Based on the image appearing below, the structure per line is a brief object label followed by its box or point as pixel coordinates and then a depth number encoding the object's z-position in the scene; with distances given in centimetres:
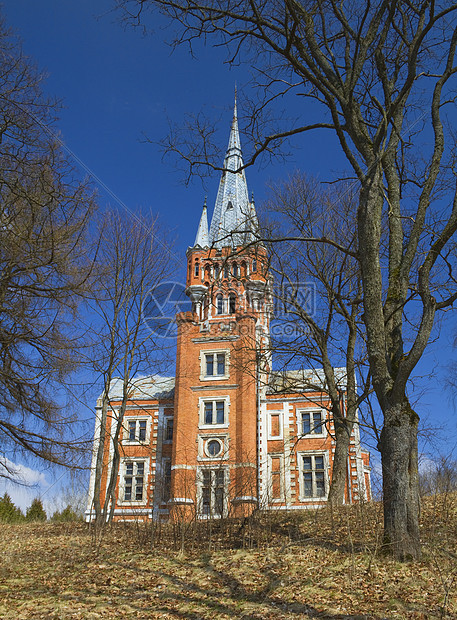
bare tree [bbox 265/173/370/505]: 1684
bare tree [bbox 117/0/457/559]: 833
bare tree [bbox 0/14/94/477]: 841
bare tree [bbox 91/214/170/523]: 1981
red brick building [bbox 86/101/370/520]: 3200
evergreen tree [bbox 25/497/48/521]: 3196
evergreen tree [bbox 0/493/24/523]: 2815
